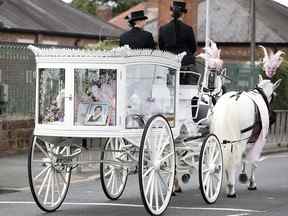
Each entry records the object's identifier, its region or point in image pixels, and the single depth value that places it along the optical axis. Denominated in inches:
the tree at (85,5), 3405.0
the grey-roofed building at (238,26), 2026.3
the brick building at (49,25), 1439.5
